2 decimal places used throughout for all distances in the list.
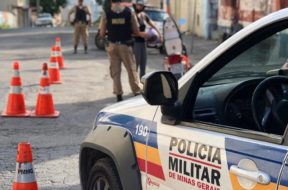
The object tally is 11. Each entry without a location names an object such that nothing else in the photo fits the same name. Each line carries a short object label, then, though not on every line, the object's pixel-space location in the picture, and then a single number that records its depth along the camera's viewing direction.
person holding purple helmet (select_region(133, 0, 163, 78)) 11.59
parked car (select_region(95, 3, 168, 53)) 22.66
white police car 2.95
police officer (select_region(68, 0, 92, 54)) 20.16
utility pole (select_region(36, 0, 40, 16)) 80.25
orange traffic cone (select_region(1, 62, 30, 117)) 9.53
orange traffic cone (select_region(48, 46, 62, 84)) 13.20
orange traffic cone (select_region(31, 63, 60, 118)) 9.54
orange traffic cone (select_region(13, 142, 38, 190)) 4.55
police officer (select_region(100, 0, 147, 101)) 10.39
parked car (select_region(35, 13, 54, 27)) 67.75
